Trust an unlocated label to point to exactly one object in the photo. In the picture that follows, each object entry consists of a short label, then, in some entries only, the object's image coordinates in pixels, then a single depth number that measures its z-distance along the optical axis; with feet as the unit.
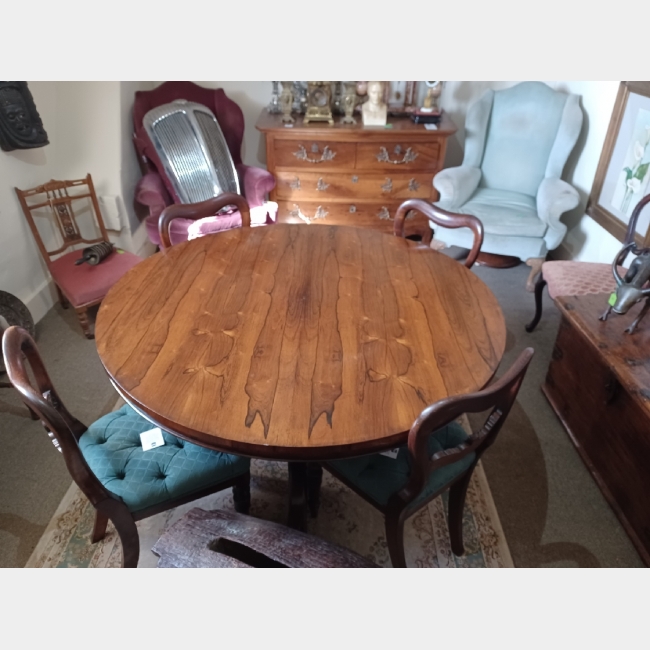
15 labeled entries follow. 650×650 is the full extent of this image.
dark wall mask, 7.50
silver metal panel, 9.43
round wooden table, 3.51
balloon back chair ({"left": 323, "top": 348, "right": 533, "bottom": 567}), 3.37
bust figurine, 9.98
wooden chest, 5.23
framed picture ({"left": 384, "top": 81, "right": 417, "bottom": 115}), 11.10
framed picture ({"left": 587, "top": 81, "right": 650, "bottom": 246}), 8.17
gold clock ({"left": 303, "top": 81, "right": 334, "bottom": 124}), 10.16
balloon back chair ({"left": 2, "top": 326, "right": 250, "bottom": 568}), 3.94
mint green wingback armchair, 9.50
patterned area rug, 5.23
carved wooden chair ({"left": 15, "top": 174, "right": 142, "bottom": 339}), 7.89
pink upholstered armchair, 9.23
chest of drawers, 9.91
